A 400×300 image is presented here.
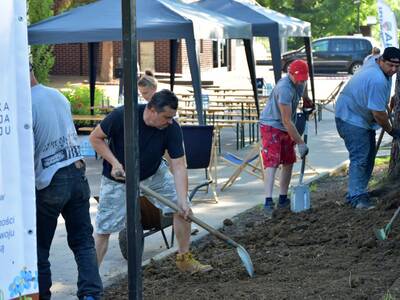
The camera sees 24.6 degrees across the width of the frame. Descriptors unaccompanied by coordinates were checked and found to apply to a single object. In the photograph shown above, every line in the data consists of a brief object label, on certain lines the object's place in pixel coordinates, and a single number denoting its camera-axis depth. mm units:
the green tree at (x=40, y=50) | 19984
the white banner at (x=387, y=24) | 13508
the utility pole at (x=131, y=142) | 4562
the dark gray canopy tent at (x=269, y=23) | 16995
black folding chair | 10344
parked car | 40719
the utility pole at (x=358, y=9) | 47344
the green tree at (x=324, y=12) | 45812
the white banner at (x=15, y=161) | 3615
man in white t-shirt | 5426
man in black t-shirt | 6531
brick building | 35844
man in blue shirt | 8789
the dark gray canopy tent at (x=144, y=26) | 12789
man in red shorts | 9406
